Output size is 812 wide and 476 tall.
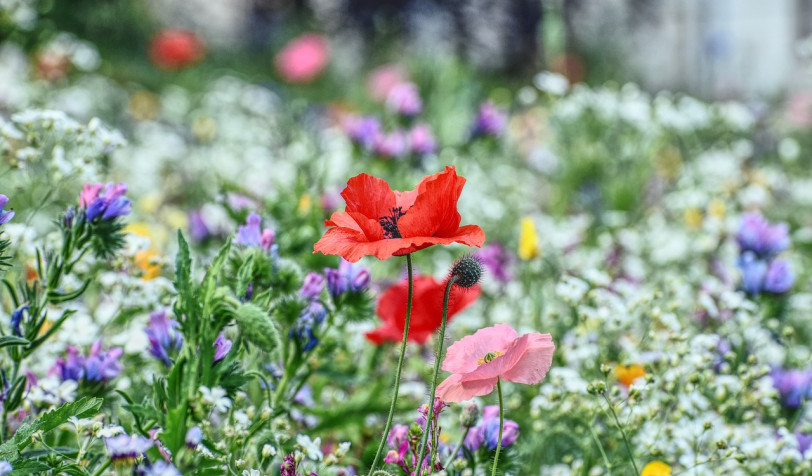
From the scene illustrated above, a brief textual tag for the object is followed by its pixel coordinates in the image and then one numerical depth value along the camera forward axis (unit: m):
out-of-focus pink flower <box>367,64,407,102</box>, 5.48
